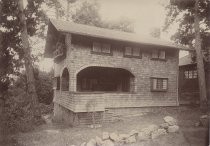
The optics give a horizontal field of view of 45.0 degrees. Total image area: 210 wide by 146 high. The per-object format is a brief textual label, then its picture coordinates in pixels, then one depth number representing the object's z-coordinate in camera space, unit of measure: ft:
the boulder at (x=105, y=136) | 39.17
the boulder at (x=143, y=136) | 38.70
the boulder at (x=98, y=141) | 37.88
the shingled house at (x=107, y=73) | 54.03
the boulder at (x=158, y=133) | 39.09
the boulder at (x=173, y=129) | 41.09
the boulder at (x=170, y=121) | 42.36
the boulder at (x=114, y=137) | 38.73
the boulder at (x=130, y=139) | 38.33
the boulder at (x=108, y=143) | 37.24
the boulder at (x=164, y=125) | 41.70
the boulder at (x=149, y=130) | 39.55
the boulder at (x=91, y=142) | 36.94
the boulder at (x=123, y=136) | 39.22
